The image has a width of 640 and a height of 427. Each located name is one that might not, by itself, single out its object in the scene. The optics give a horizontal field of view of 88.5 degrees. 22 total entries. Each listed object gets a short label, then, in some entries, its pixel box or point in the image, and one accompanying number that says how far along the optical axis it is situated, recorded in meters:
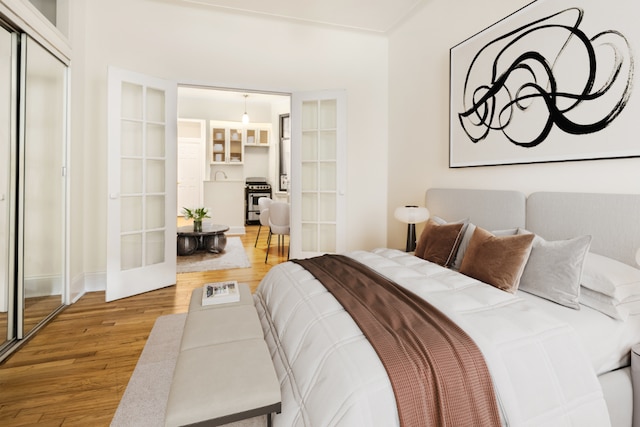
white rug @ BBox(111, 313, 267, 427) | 1.55
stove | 7.89
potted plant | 4.93
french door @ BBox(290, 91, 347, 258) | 4.17
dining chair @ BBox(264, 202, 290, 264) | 4.67
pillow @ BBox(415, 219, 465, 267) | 2.33
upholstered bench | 1.02
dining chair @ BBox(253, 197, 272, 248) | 5.39
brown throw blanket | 1.04
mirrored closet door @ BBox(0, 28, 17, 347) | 2.11
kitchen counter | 7.00
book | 1.87
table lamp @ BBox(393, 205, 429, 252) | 3.11
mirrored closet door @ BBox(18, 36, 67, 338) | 2.31
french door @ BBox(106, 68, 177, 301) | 3.16
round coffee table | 4.88
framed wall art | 1.82
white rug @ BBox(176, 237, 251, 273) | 4.27
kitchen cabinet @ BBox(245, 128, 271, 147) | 8.12
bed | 1.10
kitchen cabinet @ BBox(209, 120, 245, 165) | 7.94
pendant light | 7.34
